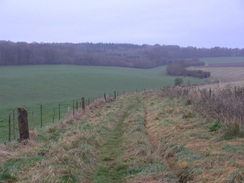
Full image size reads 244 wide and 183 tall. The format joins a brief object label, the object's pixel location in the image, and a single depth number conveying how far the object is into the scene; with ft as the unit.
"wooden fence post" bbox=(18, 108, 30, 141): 37.60
